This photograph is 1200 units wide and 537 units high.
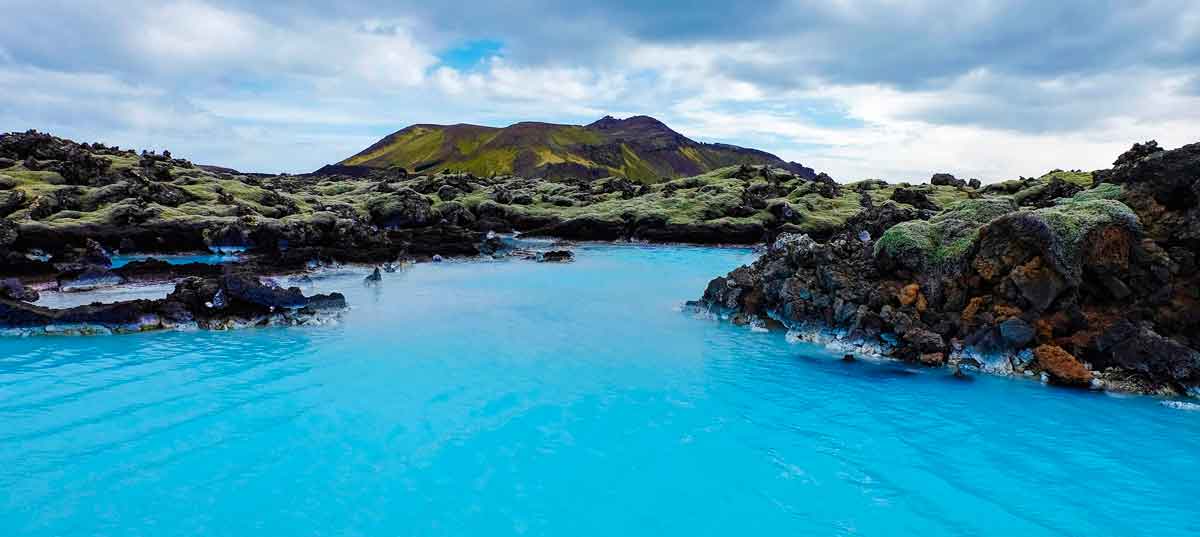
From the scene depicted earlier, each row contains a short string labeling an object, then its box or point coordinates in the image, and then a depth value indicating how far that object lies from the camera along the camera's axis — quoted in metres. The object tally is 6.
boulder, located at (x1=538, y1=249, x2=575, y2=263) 60.62
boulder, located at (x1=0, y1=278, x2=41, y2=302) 31.35
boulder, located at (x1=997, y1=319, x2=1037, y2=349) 23.12
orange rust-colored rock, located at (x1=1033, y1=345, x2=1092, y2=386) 21.16
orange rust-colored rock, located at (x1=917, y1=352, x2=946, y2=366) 23.73
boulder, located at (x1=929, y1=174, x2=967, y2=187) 107.82
